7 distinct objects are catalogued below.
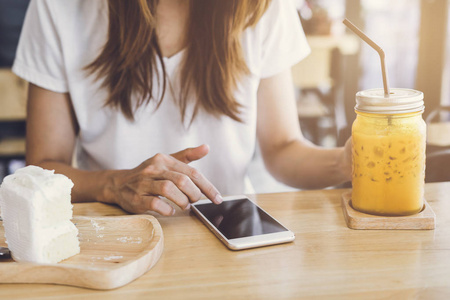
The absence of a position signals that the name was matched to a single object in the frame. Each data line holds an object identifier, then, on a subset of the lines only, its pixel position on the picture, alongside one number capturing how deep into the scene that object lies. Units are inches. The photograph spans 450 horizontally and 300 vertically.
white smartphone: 31.2
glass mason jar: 32.5
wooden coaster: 33.8
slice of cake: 28.1
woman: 50.5
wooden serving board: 26.5
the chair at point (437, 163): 62.7
